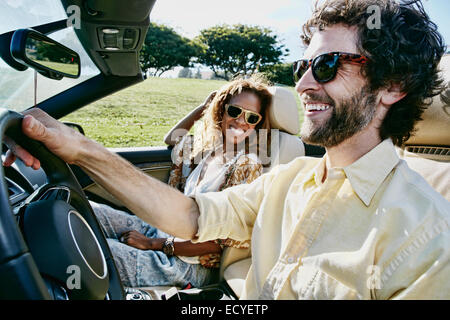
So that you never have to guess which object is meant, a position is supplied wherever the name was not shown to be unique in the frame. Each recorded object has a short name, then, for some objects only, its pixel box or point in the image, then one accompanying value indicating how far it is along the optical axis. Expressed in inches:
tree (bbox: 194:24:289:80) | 972.6
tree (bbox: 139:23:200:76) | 565.6
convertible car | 35.2
